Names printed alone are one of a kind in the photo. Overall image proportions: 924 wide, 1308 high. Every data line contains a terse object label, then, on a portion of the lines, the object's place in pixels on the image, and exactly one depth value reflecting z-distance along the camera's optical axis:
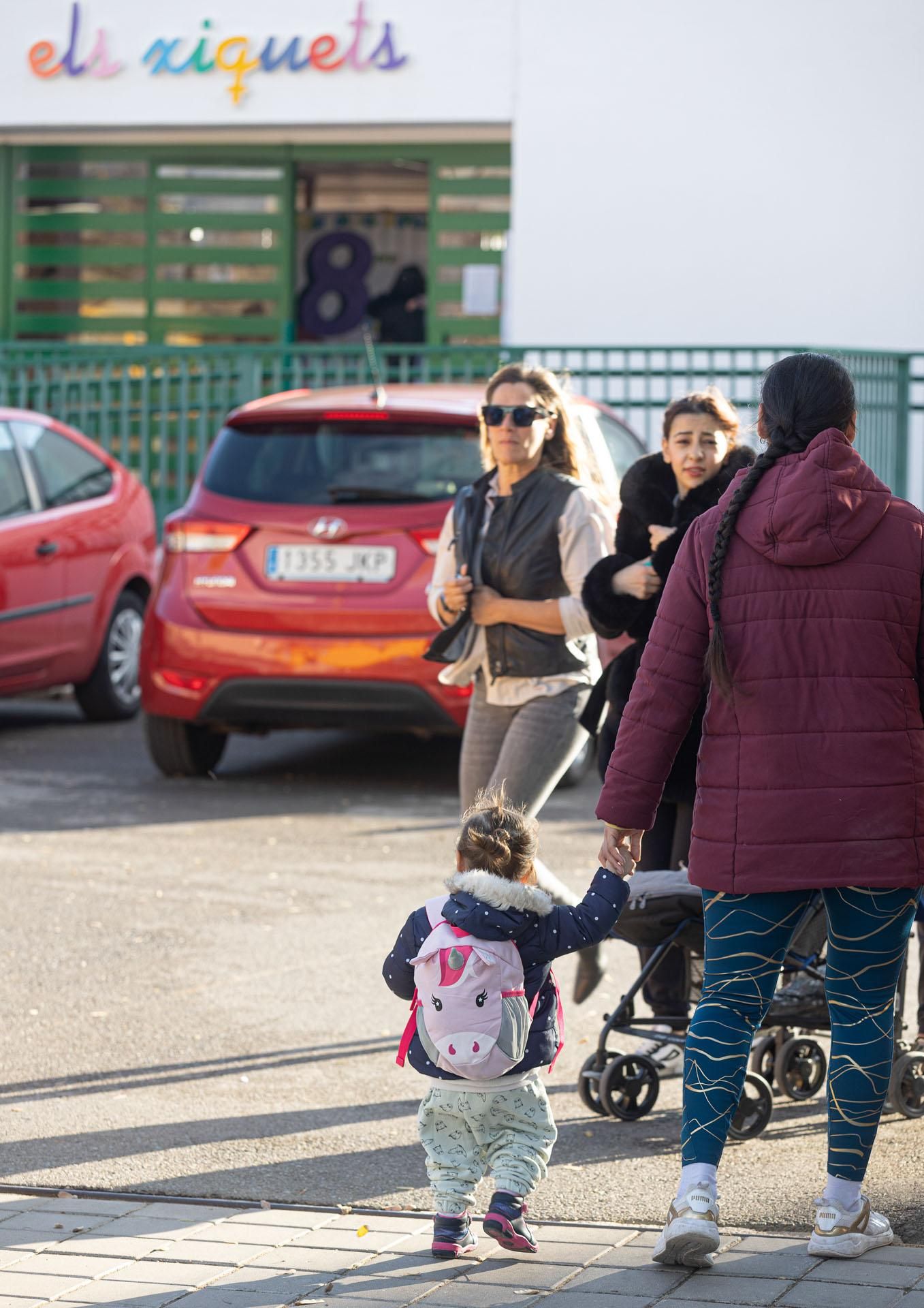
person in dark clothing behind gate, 38.44
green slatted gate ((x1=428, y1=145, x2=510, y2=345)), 36.12
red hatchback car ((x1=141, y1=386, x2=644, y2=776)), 17.66
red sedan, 21.02
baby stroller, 9.53
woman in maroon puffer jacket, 7.51
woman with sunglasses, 11.12
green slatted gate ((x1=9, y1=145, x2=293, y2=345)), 37.75
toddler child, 7.78
